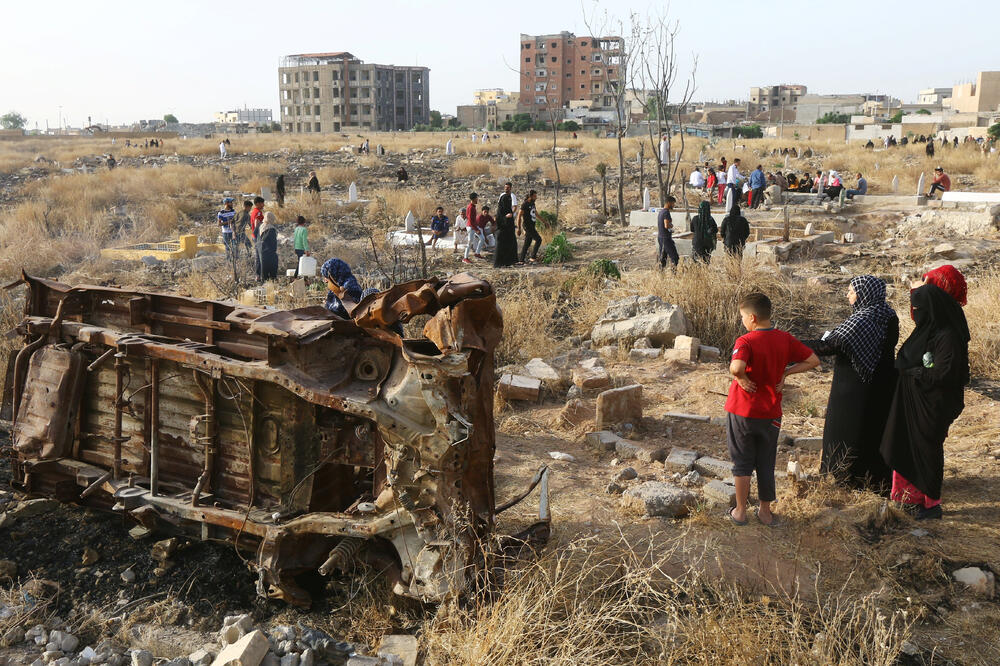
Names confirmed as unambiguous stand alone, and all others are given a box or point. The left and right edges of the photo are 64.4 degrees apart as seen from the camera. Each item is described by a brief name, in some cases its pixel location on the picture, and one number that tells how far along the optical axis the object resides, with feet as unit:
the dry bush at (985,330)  27.73
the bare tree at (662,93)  69.16
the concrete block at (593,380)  26.78
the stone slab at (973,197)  61.57
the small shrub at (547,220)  61.16
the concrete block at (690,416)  24.27
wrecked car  13.46
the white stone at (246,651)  12.18
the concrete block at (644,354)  30.91
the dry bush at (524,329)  31.60
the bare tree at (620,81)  68.03
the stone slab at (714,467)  19.93
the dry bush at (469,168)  103.92
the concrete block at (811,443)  21.83
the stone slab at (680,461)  20.49
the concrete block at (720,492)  18.52
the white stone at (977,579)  14.82
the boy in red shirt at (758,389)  16.47
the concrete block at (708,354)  30.45
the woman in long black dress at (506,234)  49.35
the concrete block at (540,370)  27.61
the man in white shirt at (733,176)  68.13
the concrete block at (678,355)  29.89
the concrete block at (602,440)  22.53
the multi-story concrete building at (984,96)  239.09
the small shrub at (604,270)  41.93
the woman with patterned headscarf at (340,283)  19.47
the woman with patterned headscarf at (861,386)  17.78
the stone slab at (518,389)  26.32
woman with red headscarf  16.78
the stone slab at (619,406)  23.88
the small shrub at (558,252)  51.98
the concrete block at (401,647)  12.69
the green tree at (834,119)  256.52
